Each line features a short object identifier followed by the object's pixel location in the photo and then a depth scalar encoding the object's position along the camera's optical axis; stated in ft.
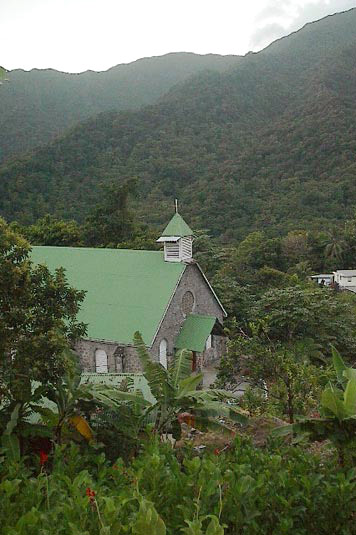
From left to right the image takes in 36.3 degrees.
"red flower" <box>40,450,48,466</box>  18.43
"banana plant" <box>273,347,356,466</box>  19.10
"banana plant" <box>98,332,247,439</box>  24.57
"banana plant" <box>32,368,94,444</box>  23.24
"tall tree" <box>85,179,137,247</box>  112.06
